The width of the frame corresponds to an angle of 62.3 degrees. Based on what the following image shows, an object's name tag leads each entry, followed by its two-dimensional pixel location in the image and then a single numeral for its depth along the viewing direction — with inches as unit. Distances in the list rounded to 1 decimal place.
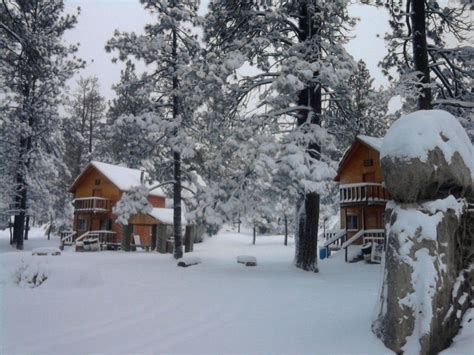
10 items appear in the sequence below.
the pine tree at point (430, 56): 504.1
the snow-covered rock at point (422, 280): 199.0
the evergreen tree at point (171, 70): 729.6
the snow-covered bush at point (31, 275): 362.3
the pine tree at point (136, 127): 751.1
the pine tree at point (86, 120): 1609.3
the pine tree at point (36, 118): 938.1
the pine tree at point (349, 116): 557.6
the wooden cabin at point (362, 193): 802.2
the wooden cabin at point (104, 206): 1215.6
